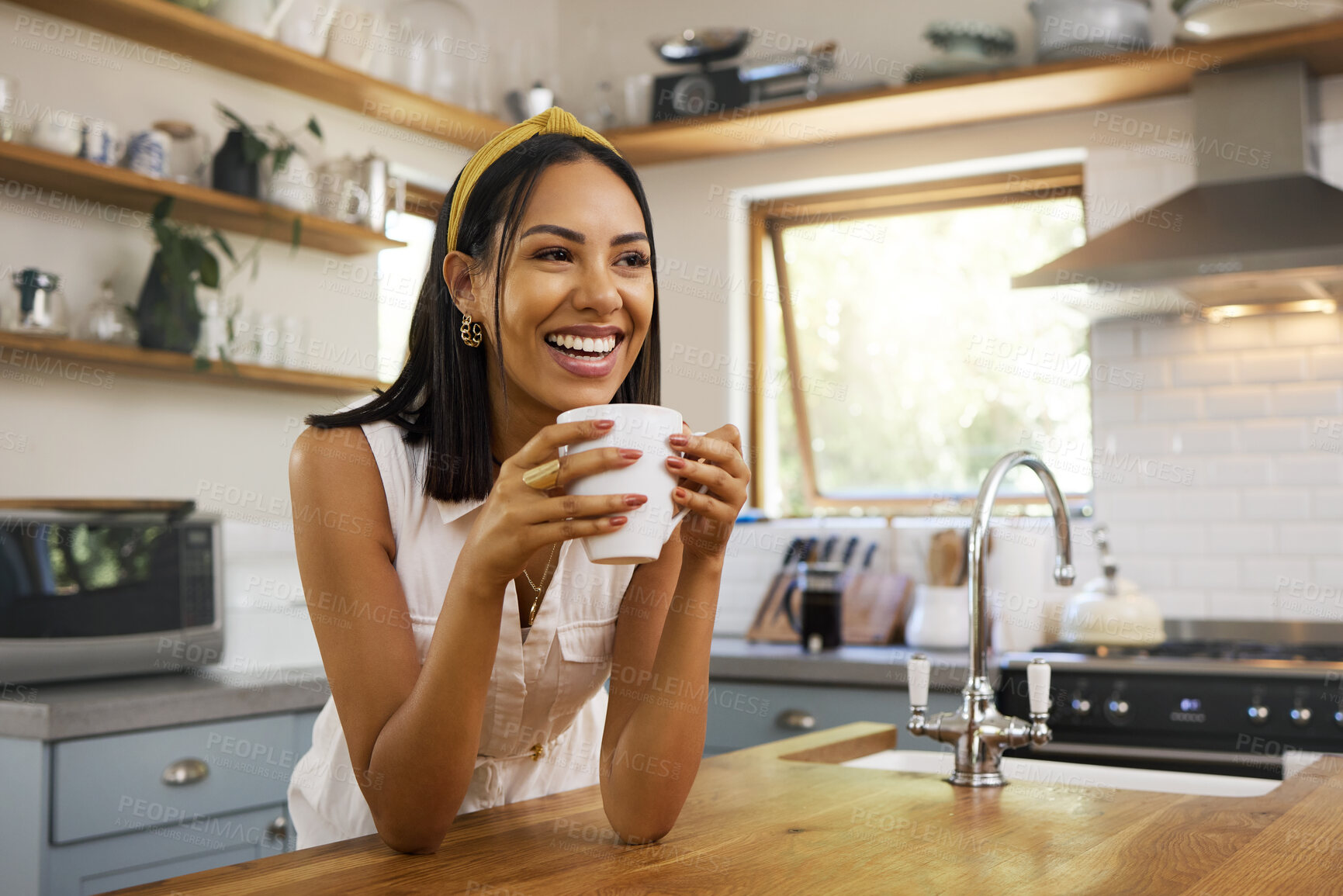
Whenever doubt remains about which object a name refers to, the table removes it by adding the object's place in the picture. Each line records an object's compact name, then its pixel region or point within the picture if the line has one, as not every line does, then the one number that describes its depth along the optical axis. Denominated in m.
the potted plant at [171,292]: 2.87
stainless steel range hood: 2.85
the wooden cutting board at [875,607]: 3.44
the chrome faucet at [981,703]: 1.38
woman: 1.05
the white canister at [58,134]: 2.67
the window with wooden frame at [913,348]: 3.79
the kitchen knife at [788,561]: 3.71
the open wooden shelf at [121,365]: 2.66
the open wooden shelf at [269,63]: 2.85
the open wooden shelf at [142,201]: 2.67
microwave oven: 2.29
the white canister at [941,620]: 3.22
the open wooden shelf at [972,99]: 3.13
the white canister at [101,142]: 2.76
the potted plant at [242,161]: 3.08
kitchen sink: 1.58
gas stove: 2.55
